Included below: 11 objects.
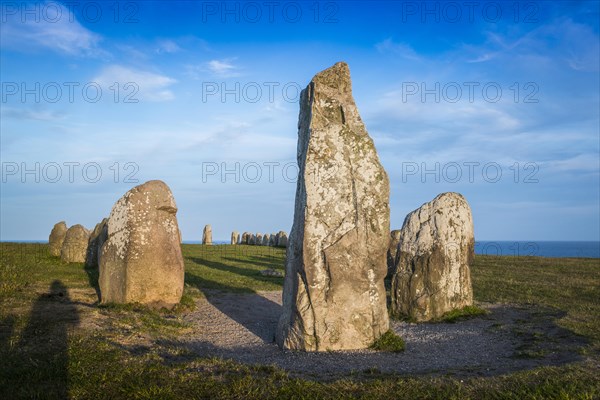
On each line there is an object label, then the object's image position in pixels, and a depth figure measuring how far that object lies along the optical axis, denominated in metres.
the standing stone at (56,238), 25.61
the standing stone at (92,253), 22.53
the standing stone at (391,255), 22.61
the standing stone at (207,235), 51.47
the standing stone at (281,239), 48.59
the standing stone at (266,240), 51.72
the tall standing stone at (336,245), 9.71
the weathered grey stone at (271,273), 23.48
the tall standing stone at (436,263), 13.77
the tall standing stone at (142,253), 13.68
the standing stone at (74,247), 23.53
